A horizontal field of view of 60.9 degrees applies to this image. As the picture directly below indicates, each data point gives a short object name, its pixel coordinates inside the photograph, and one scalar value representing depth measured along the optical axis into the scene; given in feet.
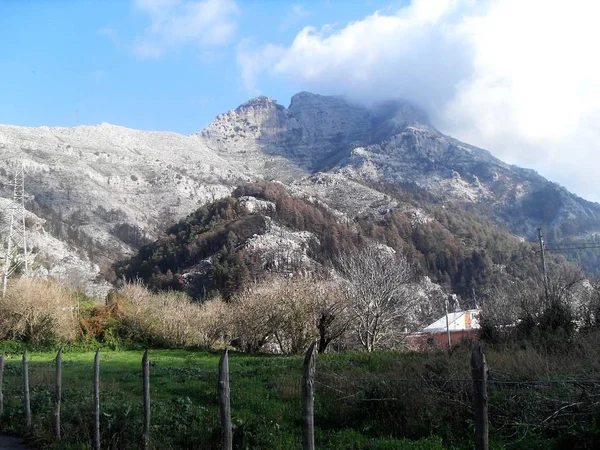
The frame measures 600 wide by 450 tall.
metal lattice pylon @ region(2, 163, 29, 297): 152.97
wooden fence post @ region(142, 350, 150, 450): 26.35
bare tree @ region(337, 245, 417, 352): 111.14
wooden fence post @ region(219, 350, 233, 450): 21.30
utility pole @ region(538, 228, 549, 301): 94.43
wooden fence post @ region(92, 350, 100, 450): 28.32
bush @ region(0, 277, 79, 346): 112.37
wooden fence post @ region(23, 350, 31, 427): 35.70
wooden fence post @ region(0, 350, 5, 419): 38.14
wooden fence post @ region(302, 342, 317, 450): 18.47
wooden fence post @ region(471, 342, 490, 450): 17.24
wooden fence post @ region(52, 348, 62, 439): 31.76
